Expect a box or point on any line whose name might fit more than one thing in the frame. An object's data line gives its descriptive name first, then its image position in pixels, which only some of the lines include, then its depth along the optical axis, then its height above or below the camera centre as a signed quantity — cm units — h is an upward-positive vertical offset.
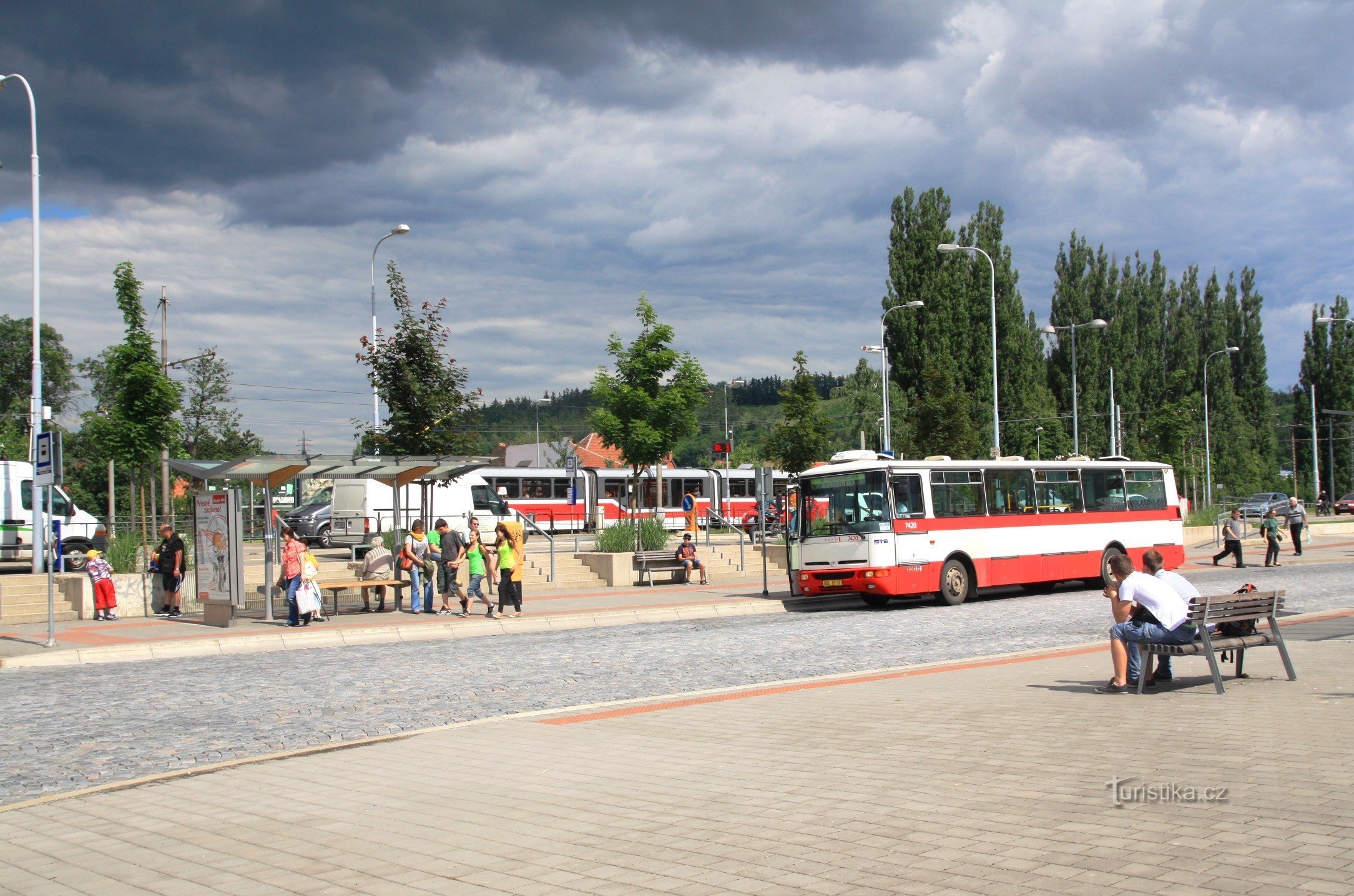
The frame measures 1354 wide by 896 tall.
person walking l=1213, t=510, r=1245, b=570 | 2989 -120
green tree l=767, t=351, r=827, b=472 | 3897 +251
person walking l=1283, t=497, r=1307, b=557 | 3419 -101
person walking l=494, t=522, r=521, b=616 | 1941 -95
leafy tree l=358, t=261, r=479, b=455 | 2517 +283
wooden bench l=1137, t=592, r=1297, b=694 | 932 -108
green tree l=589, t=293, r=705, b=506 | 3259 +316
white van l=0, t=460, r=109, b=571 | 2847 +10
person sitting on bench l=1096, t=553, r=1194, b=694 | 936 -108
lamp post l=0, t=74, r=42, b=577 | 2264 +392
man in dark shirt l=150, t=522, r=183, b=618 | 1964 -71
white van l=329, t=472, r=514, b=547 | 3422 +31
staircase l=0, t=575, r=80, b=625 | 1988 -132
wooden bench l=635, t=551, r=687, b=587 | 2672 -124
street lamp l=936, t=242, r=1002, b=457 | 3226 +245
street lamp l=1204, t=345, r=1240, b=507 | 5907 +136
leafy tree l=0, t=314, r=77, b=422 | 7631 +1079
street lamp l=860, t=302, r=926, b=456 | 4003 +509
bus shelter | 1856 +87
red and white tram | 5216 +77
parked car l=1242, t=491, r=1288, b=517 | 5525 -64
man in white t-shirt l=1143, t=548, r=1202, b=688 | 973 -78
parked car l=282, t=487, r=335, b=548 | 3606 -1
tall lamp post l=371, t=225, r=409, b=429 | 2830 +293
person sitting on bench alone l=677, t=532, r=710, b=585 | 2719 -114
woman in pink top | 1783 -75
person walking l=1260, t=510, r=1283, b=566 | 3003 -122
